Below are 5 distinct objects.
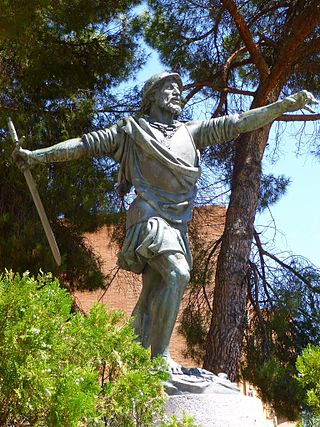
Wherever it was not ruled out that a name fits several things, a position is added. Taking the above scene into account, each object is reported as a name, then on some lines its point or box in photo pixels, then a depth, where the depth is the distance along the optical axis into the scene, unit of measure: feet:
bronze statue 14.07
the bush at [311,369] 16.01
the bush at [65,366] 8.91
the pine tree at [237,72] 27.84
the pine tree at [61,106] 26.50
